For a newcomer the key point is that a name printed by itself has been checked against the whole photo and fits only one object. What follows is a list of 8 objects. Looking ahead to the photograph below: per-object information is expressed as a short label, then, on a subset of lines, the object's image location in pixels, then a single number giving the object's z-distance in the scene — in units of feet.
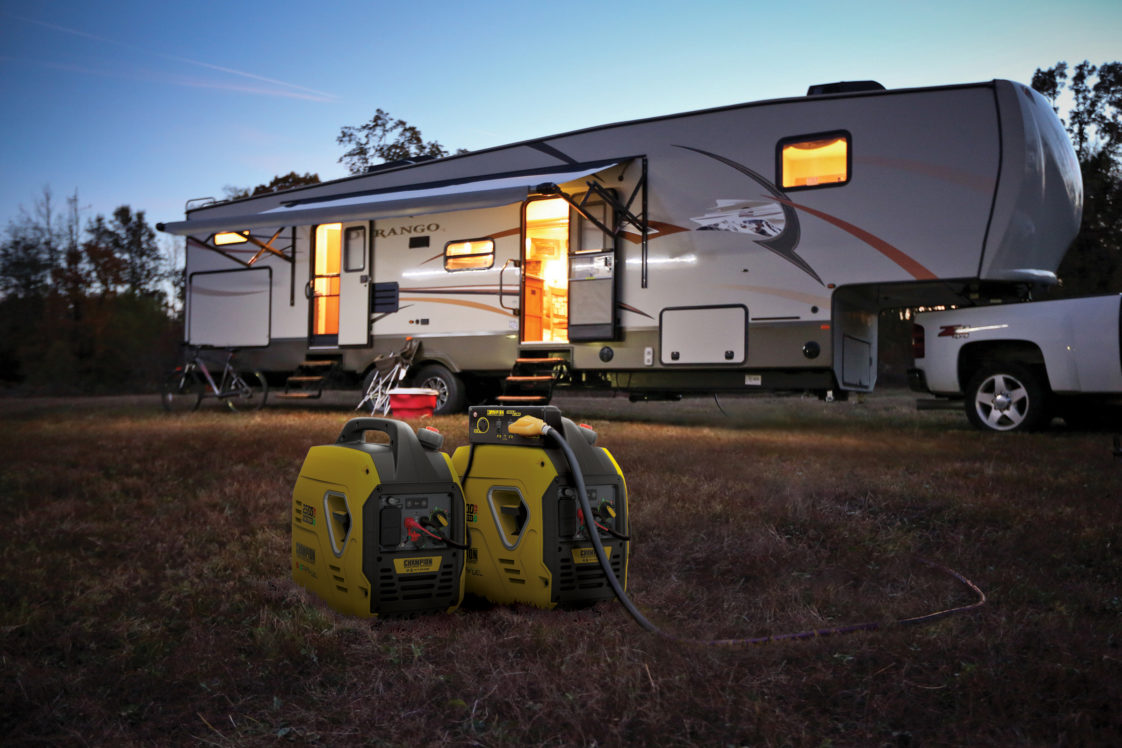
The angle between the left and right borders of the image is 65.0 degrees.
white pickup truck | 25.52
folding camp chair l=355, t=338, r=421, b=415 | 36.69
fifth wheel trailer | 26.27
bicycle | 40.47
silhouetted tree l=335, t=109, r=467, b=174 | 80.12
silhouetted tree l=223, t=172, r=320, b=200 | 103.58
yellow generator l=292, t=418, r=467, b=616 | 9.86
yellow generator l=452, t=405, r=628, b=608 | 10.08
